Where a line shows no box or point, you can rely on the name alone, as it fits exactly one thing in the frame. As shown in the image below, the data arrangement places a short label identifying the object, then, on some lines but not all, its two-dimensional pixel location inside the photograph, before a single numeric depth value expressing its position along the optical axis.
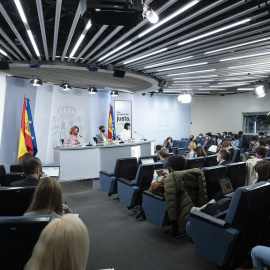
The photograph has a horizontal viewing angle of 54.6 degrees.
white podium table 6.77
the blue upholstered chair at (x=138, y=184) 4.29
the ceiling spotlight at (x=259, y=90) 9.68
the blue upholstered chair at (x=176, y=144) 12.90
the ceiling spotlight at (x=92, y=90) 10.18
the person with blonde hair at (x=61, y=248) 1.03
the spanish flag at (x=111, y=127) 10.62
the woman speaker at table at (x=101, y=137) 8.30
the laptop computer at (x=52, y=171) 4.29
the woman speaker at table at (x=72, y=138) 7.56
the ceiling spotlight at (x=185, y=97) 12.65
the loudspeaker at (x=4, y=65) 6.81
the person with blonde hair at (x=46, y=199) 2.08
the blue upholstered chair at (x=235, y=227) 2.45
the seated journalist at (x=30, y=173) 3.02
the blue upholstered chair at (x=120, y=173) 5.05
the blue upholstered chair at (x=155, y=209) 3.52
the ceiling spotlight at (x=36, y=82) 8.16
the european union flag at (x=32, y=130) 7.45
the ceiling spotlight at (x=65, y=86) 9.28
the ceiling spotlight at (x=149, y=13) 3.65
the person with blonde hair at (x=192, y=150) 6.10
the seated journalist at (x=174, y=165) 3.46
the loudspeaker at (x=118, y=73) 8.01
